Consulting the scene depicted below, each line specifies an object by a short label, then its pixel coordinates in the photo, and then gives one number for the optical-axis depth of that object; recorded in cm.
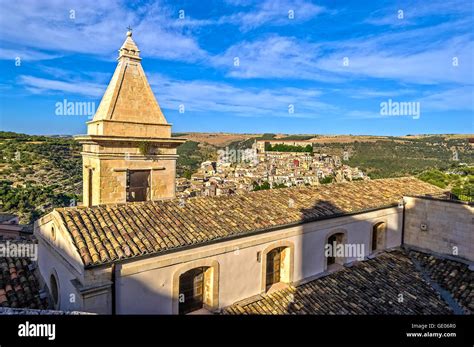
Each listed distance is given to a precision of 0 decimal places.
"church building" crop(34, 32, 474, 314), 628
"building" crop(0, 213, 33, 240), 1171
